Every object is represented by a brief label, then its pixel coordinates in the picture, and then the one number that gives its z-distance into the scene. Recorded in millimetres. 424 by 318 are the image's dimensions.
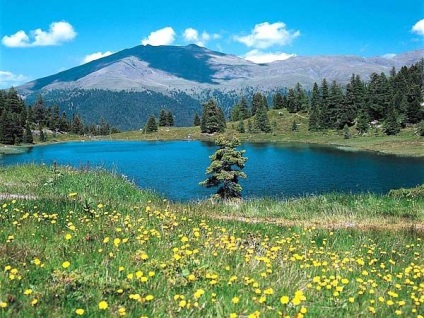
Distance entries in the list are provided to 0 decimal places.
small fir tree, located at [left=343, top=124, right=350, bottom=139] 123762
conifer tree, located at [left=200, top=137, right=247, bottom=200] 40250
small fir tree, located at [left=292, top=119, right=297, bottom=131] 153950
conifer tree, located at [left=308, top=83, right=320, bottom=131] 144625
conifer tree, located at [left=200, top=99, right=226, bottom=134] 161838
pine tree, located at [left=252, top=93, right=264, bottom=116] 177025
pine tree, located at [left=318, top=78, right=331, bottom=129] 143500
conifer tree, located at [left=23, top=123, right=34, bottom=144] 151000
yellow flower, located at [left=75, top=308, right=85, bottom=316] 4789
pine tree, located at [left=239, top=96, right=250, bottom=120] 184125
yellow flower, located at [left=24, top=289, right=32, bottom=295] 5413
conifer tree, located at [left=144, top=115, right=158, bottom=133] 190250
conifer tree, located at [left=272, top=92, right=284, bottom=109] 181625
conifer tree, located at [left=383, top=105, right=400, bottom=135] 113938
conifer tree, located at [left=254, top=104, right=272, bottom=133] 158512
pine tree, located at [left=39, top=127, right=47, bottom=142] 163750
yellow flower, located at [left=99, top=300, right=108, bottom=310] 4839
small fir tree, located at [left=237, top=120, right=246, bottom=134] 164500
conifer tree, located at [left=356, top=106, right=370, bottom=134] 125438
